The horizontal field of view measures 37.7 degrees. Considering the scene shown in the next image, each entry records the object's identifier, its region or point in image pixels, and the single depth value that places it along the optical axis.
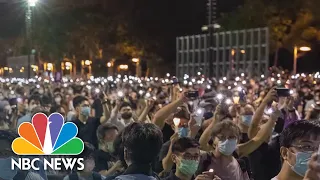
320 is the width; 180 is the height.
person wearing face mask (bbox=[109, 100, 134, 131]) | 6.38
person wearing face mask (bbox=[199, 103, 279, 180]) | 3.95
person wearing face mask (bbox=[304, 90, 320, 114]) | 9.31
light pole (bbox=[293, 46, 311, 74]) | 26.22
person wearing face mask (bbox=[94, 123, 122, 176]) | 4.26
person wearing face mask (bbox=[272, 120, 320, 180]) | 2.84
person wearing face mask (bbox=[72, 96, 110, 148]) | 5.74
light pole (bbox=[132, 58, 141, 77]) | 36.83
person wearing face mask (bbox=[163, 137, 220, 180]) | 3.60
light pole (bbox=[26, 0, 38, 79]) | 18.85
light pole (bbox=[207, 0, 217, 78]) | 13.94
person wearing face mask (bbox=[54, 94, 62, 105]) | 9.01
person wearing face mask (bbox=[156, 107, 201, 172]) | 3.93
